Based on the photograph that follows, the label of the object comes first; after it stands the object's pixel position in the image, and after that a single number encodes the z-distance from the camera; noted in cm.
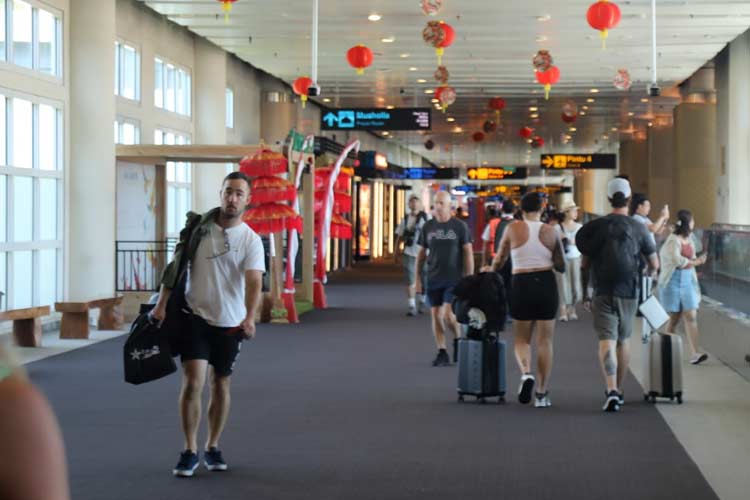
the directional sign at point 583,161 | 4538
